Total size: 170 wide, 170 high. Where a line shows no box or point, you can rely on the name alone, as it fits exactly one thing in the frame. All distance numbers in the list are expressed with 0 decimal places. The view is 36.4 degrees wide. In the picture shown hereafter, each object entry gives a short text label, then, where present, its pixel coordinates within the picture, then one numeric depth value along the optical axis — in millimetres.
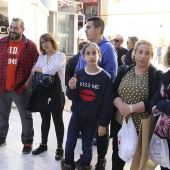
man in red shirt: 3387
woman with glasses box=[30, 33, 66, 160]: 3230
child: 2695
